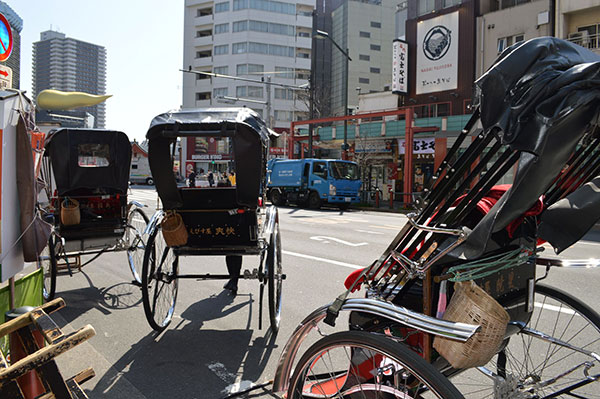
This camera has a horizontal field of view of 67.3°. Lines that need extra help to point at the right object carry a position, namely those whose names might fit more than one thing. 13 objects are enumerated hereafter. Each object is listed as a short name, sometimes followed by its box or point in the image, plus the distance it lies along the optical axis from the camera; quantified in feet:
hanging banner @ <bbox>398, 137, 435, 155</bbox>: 90.68
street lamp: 87.43
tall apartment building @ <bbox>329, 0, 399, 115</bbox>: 235.61
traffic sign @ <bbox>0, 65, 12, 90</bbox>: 11.63
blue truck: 75.10
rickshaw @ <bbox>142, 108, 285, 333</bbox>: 15.35
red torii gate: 78.33
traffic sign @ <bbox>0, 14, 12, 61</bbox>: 12.11
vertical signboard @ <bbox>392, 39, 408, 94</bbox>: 97.86
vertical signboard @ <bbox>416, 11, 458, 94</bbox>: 93.91
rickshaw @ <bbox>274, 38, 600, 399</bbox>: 6.10
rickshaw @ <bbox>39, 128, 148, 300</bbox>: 21.45
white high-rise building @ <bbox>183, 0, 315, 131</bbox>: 224.33
